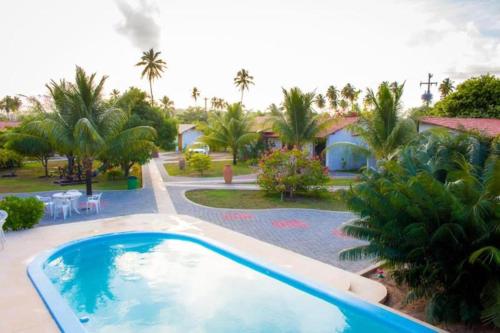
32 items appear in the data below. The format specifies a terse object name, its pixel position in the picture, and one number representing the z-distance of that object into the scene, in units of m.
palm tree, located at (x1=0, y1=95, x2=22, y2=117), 87.62
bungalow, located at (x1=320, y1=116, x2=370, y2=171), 28.36
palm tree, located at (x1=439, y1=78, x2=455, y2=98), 69.56
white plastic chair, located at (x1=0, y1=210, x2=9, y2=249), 10.09
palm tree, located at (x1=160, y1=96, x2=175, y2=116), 92.81
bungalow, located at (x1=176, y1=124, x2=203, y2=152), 55.56
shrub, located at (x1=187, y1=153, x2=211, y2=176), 26.61
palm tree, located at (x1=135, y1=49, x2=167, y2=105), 53.75
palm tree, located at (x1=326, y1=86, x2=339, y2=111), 80.69
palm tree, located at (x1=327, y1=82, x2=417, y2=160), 18.58
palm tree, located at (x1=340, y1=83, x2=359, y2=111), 77.12
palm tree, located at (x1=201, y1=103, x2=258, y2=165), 32.84
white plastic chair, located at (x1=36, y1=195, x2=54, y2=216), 14.15
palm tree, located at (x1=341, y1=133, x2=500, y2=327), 5.88
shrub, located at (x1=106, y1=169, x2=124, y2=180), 25.00
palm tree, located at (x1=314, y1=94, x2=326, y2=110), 79.50
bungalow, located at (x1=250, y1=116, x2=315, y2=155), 34.66
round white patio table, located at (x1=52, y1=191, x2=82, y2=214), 14.04
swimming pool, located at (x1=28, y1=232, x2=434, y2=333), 7.03
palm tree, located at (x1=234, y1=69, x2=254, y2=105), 66.24
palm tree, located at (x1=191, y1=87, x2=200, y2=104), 95.25
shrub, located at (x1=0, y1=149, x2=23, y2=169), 27.53
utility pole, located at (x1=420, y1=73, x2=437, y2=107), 37.88
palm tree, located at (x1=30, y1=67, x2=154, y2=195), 17.08
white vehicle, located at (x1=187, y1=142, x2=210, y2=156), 44.51
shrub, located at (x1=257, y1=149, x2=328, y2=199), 17.55
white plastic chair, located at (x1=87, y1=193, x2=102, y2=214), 14.61
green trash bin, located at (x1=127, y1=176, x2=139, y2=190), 20.53
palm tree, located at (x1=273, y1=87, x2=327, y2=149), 26.09
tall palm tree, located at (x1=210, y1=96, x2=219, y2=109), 107.56
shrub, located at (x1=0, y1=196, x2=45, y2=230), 11.63
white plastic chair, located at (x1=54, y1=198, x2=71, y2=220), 13.88
